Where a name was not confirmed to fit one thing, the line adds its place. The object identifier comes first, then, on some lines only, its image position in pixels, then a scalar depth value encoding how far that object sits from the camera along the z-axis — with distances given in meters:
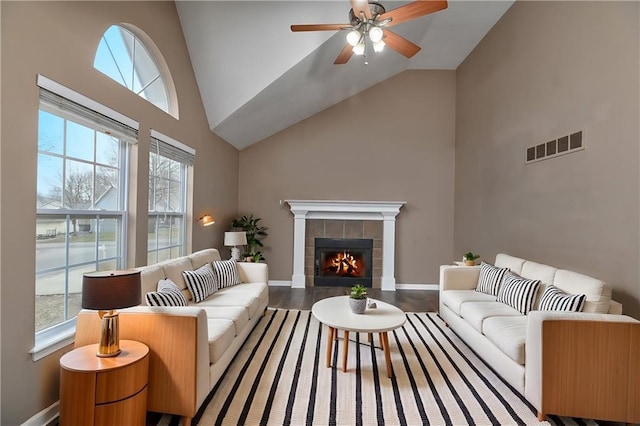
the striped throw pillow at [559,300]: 2.24
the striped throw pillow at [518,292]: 2.76
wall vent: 2.85
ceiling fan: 2.44
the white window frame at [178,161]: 3.25
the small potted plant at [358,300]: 2.80
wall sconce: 4.21
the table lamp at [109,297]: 1.74
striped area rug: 2.01
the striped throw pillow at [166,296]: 2.20
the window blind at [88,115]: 1.94
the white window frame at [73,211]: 1.92
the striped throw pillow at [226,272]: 3.50
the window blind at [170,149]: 3.16
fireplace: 5.59
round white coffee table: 2.50
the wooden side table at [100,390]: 1.65
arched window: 2.58
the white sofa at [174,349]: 1.90
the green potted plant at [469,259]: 4.06
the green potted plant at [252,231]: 5.41
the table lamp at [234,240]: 4.51
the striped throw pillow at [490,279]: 3.30
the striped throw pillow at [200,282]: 2.97
